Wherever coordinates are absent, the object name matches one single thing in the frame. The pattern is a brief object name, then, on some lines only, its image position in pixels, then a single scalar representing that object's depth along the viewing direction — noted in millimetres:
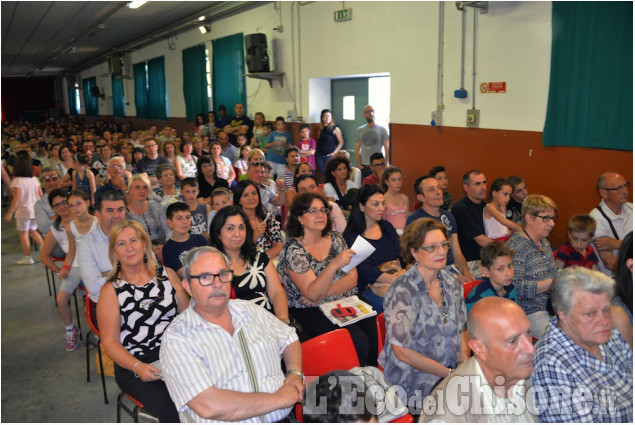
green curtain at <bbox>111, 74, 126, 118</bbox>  20453
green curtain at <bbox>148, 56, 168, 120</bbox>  16094
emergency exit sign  8203
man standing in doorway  8055
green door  8852
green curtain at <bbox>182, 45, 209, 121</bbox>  13297
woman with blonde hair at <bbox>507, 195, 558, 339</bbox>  3215
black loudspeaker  9812
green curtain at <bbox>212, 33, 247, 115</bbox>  11414
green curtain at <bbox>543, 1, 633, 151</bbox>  4914
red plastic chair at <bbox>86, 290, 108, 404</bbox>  3154
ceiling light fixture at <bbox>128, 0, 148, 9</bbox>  9141
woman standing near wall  8969
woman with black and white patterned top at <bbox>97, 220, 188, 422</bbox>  2480
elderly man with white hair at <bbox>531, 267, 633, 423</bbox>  1961
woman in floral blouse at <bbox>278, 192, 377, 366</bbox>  3061
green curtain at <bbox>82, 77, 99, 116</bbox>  24641
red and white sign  6074
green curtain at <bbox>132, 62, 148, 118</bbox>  17688
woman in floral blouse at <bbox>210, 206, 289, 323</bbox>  3104
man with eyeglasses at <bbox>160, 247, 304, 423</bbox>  2039
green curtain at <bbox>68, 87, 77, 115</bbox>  29419
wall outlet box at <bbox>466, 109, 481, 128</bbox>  6441
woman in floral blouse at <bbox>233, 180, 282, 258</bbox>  4242
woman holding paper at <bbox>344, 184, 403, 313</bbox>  3627
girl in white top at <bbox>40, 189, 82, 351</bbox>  4031
